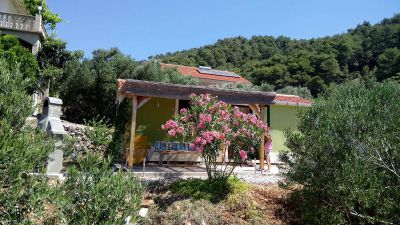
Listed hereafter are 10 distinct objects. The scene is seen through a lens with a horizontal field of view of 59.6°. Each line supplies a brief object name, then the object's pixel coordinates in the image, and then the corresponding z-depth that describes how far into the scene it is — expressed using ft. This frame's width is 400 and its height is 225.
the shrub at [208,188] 28.71
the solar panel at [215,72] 121.08
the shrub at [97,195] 14.15
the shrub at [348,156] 20.94
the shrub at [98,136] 19.69
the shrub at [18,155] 12.28
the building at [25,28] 61.98
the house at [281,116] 56.34
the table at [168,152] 41.50
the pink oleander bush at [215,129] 28.32
